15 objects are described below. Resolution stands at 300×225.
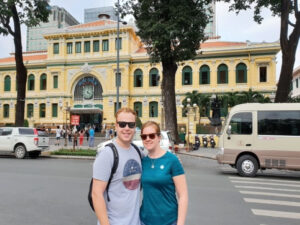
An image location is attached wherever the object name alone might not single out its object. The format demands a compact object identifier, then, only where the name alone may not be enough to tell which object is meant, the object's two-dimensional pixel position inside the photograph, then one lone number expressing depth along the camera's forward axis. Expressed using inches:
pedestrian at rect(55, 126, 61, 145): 963.8
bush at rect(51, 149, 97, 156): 615.8
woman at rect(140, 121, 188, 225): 91.9
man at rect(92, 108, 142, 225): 84.1
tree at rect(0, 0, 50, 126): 689.6
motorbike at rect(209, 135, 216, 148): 942.5
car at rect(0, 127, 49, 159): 584.1
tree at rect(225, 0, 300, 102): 553.6
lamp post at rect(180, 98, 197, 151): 1002.7
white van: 396.5
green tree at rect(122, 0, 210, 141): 646.7
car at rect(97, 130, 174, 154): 425.1
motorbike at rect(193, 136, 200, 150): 854.5
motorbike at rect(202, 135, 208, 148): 956.0
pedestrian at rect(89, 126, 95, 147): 848.1
